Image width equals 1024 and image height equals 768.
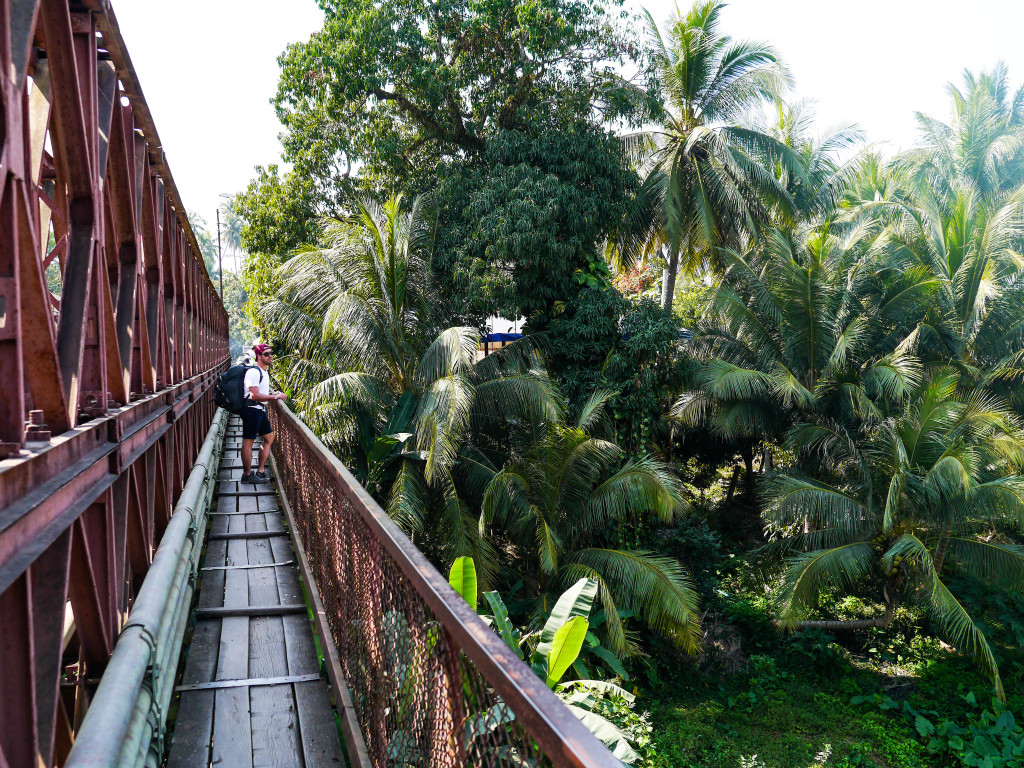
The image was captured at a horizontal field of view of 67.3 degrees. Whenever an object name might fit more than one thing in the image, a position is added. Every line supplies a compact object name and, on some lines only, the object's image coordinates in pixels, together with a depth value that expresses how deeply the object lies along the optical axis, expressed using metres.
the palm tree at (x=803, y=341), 15.01
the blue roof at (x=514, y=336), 17.09
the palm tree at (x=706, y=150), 17.58
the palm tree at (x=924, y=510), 11.98
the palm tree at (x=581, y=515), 10.98
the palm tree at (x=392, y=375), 10.88
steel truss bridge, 1.63
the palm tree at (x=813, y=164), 19.08
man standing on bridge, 7.05
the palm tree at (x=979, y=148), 24.55
